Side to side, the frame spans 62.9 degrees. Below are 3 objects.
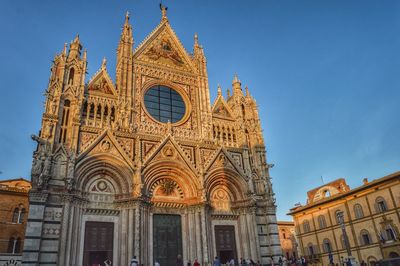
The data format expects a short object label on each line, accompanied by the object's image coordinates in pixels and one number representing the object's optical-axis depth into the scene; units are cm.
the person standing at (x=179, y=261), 1734
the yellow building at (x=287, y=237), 5216
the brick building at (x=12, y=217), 2669
